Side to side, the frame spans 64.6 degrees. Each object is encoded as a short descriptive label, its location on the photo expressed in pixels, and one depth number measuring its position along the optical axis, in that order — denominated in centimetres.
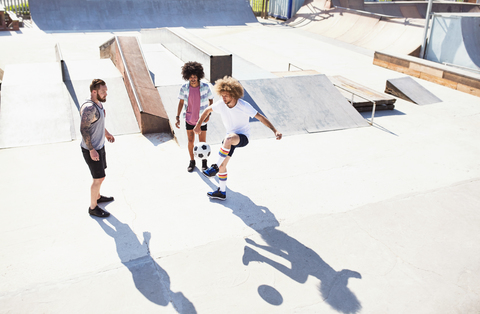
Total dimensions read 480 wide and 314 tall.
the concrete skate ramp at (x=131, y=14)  2094
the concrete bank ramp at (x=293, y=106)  784
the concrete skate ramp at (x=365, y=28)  1709
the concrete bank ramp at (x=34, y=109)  709
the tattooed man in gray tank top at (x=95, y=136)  430
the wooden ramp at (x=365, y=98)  933
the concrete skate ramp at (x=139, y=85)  751
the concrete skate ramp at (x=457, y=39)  1406
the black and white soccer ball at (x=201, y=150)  556
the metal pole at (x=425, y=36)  1465
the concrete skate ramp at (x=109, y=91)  772
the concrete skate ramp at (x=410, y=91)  1034
